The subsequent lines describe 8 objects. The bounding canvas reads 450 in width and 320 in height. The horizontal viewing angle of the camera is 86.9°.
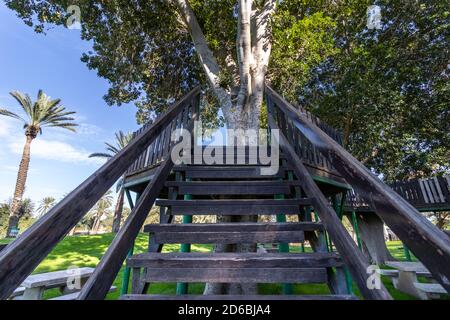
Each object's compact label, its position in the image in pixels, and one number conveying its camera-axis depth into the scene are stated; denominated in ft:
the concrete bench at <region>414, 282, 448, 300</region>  13.95
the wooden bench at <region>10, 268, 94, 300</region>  12.85
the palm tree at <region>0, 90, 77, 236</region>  53.10
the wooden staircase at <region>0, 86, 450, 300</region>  3.60
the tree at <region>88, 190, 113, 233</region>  132.19
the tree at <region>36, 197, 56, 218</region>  138.92
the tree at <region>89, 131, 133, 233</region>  66.54
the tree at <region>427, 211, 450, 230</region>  68.10
